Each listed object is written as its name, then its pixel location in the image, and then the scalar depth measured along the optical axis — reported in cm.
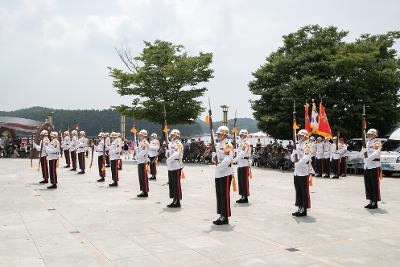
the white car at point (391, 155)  1884
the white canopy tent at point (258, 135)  3471
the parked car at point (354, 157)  2083
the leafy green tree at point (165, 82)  2984
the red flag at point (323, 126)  1783
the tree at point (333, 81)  2294
